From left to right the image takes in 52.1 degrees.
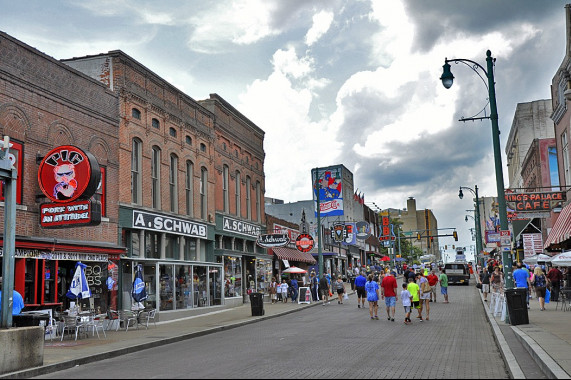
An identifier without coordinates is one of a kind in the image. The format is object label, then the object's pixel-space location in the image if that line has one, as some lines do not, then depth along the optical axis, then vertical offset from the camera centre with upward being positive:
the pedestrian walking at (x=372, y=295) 21.67 -1.20
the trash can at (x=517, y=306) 17.05 -1.42
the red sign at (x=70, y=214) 17.16 +1.77
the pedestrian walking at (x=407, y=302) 19.75 -1.36
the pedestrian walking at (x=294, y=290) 36.83 -1.52
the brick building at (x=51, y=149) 17.52 +4.11
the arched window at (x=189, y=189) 28.75 +3.94
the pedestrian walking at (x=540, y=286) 22.56 -1.14
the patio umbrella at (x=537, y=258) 27.15 -0.09
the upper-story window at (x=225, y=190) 33.09 +4.43
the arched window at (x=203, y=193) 30.17 +3.91
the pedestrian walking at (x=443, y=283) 29.49 -1.16
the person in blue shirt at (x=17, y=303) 14.52 -0.68
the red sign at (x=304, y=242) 36.01 +1.41
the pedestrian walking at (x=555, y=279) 26.41 -1.05
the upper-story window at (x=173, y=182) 27.14 +4.09
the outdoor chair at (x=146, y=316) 19.98 -1.56
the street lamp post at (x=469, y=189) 43.84 +5.03
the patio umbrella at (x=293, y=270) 38.38 -0.29
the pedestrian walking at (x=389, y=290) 20.97 -1.00
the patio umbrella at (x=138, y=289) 20.38 -0.61
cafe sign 24.59 +2.32
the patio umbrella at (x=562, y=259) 20.55 -0.13
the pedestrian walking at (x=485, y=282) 33.84 -1.38
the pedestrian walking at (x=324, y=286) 32.37 -1.21
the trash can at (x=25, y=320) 12.84 -0.98
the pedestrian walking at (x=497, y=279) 26.83 -0.96
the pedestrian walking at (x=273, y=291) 35.78 -1.50
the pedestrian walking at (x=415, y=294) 20.19 -1.13
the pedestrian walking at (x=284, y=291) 36.00 -1.52
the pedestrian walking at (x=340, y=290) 32.16 -1.43
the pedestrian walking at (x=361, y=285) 27.91 -1.04
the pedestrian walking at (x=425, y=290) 21.28 -1.09
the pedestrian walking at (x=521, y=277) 22.23 -0.76
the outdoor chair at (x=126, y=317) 20.19 -1.57
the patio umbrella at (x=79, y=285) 17.50 -0.33
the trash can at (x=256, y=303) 24.92 -1.53
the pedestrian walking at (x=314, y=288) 35.66 -1.40
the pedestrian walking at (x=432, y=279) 28.87 -0.91
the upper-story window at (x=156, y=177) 25.58 +4.09
